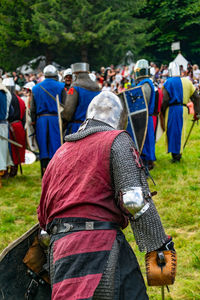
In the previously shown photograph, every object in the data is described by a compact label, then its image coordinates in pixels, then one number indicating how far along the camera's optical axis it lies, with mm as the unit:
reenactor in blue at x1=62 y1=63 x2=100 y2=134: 5785
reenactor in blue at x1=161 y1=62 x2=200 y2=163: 7051
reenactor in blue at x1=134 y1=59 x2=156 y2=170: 6414
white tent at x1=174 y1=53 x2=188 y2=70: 18567
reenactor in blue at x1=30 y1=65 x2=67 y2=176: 6301
